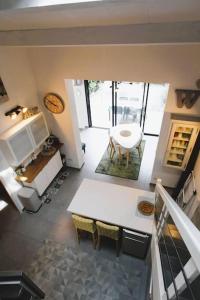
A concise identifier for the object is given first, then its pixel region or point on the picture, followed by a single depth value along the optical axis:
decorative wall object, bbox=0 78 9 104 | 2.56
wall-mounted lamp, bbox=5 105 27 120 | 2.70
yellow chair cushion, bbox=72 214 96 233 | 2.29
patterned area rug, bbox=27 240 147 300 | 2.26
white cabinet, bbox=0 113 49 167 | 2.63
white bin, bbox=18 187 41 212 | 3.05
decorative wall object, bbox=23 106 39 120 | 2.99
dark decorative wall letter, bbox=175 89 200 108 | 2.39
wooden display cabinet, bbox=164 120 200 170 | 2.58
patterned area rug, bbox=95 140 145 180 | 3.91
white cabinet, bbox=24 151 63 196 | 3.20
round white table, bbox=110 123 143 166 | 3.94
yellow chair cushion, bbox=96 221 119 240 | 2.17
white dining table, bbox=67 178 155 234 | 2.18
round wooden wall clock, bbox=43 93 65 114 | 3.18
